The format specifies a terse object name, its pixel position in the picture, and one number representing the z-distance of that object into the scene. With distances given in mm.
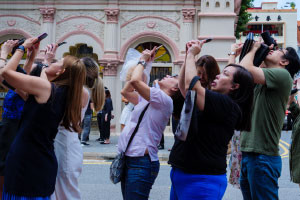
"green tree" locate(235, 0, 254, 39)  24414
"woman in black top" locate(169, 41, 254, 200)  2775
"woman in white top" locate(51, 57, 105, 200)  3830
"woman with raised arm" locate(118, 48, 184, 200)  3436
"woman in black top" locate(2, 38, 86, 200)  2816
